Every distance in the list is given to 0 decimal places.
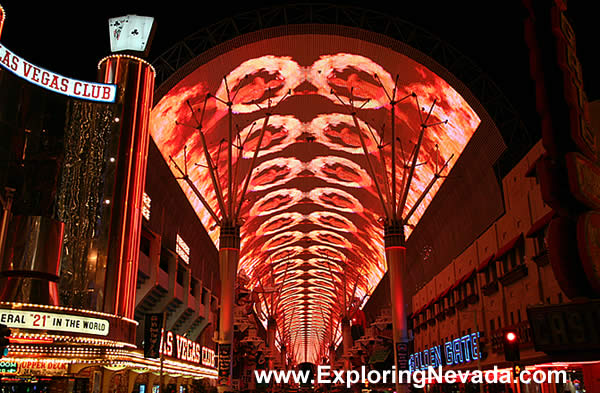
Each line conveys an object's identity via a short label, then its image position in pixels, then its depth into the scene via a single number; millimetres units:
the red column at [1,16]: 16938
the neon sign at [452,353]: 28000
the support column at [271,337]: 79312
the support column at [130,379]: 25672
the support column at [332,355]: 116988
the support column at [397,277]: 29344
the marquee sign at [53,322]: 14945
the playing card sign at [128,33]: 21172
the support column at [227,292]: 28328
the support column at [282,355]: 107188
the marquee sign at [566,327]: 13828
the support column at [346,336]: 80250
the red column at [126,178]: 18016
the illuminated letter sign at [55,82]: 17375
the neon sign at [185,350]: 27125
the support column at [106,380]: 21406
